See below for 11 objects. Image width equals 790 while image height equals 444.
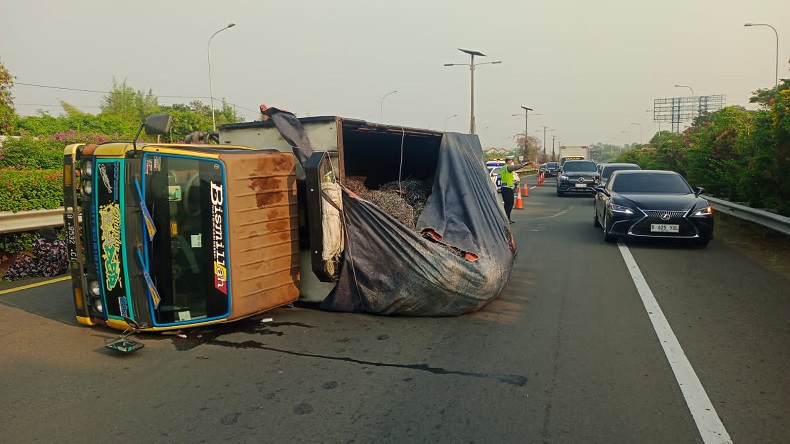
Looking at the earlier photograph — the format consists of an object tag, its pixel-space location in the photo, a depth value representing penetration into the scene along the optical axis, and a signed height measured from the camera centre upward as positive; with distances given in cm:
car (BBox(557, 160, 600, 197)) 2545 -122
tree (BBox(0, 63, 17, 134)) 2011 +203
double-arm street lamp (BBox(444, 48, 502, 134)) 3951 +589
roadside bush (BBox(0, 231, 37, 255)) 907 -129
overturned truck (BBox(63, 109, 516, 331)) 504 -76
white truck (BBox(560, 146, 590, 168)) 5194 -1
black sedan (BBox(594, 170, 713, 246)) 1035 -108
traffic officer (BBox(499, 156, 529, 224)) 1443 -76
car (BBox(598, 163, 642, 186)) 2066 -62
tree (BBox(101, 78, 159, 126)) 5375 +518
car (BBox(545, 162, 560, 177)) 5166 -146
